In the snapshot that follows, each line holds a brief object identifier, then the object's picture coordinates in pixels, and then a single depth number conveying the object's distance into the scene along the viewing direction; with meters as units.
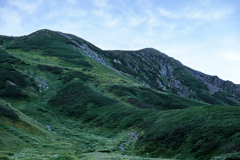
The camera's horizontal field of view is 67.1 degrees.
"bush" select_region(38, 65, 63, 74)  114.38
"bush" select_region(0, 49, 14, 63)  101.18
